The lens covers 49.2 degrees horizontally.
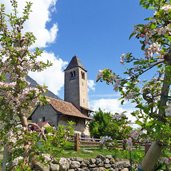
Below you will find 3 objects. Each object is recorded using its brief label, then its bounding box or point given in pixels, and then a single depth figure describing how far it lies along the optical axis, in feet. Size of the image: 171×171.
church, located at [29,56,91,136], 79.45
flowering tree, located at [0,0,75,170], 11.14
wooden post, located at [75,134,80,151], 37.16
